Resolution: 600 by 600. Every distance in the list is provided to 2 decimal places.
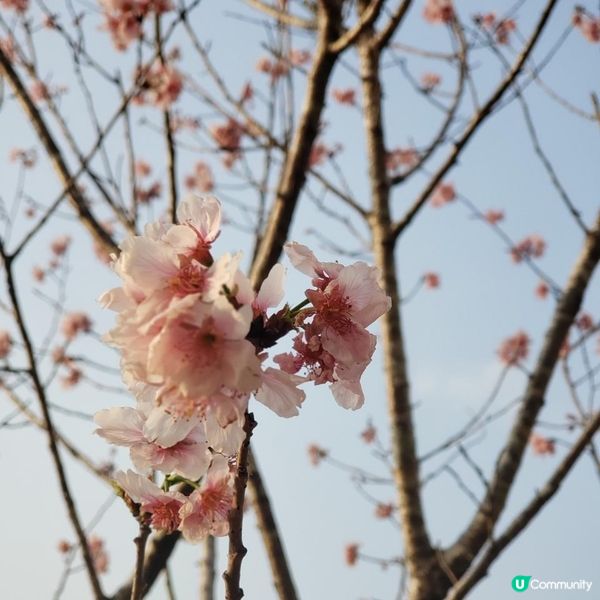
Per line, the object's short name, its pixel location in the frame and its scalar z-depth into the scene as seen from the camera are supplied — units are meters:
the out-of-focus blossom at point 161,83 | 2.78
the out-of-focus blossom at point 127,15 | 3.36
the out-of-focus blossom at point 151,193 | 4.67
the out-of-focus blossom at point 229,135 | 4.86
